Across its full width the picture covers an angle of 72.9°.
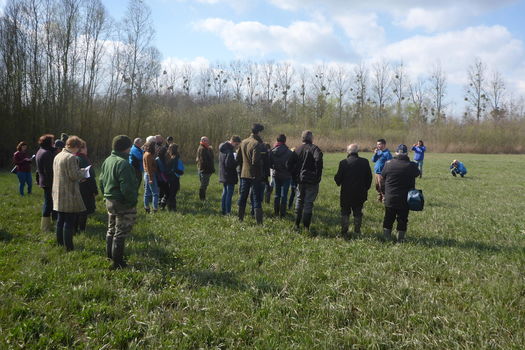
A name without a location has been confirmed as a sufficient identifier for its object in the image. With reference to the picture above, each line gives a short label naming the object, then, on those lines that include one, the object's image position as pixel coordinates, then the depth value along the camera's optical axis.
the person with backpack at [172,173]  10.13
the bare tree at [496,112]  57.30
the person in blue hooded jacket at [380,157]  11.12
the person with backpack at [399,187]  7.12
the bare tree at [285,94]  62.35
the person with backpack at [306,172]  7.82
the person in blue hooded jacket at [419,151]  18.30
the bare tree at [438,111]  60.12
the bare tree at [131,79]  26.98
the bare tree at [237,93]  56.43
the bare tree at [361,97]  62.30
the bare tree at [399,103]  62.66
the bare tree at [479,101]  63.94
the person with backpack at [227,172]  9.62
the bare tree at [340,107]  59.83
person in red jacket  12.16
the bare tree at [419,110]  62.61
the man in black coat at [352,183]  7.52
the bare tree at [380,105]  61.03
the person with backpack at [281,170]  9.57
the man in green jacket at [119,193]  5.43
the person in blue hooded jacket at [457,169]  20.36
